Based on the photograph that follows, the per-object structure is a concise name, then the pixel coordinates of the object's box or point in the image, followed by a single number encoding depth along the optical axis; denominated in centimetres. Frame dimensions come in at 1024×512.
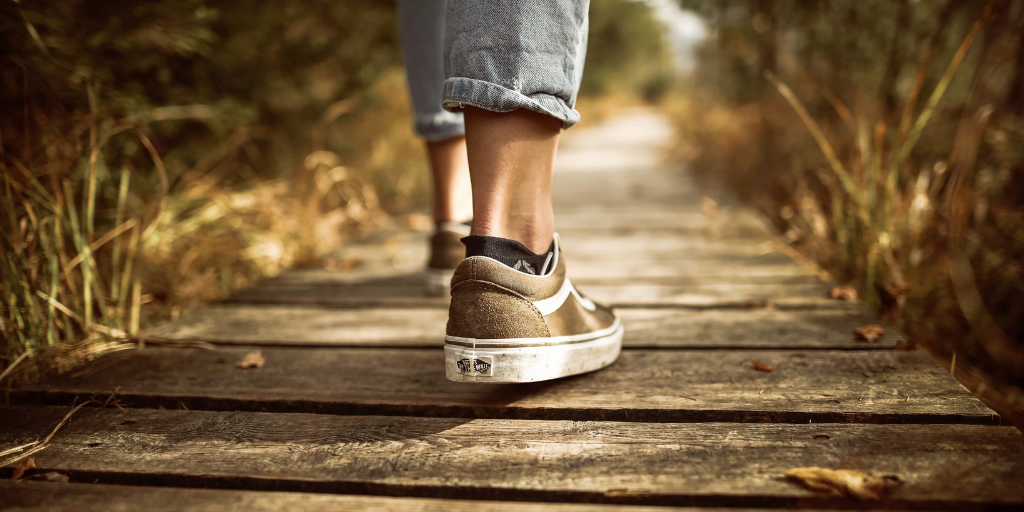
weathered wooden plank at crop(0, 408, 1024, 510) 73
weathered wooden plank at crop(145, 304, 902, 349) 128
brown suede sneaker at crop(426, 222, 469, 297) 165
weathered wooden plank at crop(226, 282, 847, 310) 158
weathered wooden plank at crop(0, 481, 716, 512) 72
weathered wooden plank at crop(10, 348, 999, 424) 94
